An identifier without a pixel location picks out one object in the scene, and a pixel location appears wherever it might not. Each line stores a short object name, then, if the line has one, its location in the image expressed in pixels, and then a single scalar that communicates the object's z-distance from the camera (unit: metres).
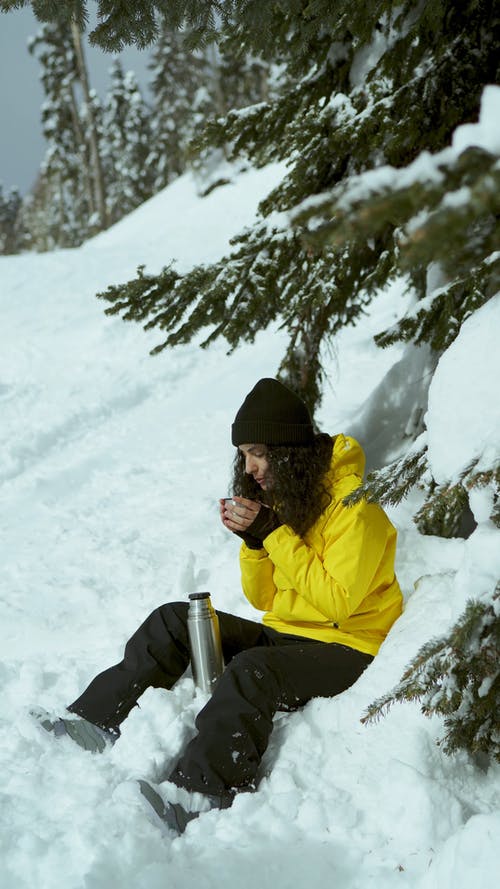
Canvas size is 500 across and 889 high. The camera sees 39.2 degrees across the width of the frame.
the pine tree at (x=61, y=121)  29.42
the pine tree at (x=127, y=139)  40.16
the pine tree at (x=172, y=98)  37.60
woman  2.85
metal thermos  3.45
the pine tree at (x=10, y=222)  61.94
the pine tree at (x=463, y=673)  1.94
